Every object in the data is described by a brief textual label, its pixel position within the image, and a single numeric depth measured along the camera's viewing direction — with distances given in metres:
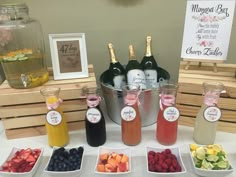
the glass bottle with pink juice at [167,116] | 0.79
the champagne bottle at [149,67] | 0.97
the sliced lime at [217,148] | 0.74
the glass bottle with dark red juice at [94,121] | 0.79
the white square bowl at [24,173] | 0.69
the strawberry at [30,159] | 0.74
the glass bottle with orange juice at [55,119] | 0.78
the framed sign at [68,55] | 0.89
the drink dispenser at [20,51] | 0.86
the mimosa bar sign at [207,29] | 0.83
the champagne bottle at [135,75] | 0.91
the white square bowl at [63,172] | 0.69
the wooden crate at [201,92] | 0.85
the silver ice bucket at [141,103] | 0.87
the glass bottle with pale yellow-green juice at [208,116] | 0.77
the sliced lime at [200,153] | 0.72
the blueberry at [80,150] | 0.77
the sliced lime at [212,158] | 0.70
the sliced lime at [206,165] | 0.69
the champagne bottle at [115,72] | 0.96
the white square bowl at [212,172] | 0.67
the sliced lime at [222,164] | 0.68
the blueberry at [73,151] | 0.76
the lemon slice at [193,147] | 0.76
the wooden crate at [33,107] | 0.84
